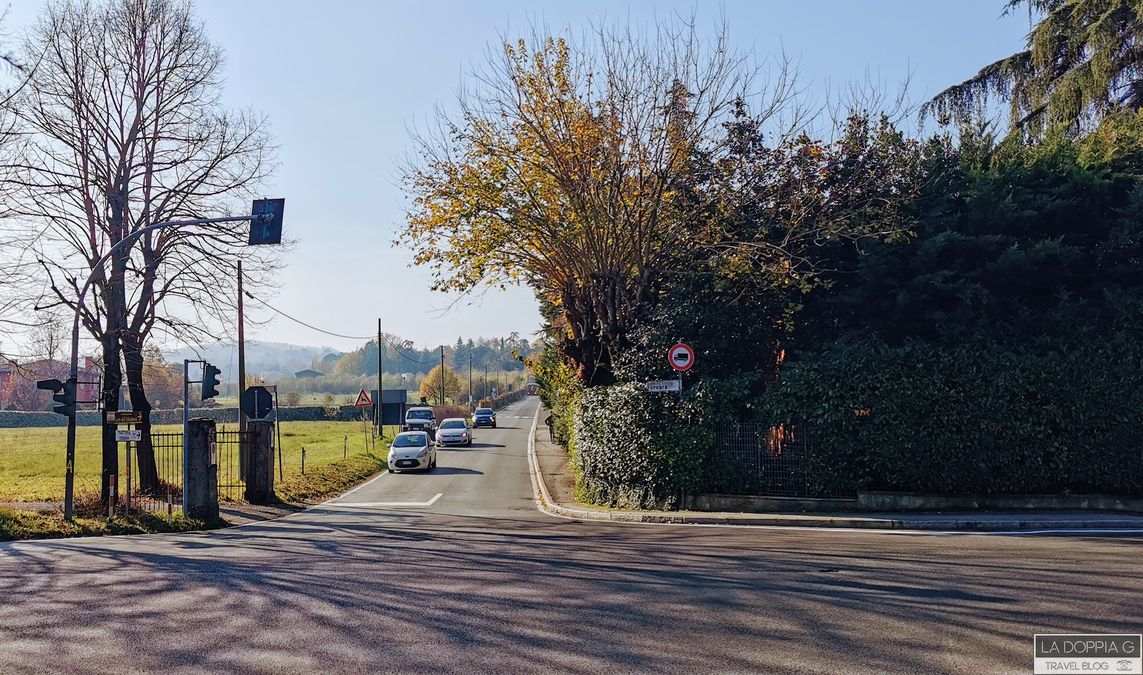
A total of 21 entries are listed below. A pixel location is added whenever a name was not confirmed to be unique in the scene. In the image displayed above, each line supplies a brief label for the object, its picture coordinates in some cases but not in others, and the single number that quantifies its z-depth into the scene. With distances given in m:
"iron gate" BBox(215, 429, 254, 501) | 22.92
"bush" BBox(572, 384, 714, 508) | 17.70
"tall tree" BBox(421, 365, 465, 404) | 103.12
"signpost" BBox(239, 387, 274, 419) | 24.02
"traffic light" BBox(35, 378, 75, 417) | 16.52
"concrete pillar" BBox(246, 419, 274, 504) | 22.38
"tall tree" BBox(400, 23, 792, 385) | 19.81
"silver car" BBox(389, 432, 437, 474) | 33.31
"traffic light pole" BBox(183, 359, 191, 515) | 17.94
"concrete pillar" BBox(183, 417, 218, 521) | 18.69
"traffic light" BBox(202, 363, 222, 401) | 17.77
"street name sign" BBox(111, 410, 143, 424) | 18.11
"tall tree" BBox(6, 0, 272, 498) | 20.81
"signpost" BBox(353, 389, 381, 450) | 37.41
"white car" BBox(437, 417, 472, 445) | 49.38
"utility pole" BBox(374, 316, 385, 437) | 49.28
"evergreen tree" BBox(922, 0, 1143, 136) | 22.20
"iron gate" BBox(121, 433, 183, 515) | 19.32
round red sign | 17.56
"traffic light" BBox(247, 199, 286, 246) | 15.61
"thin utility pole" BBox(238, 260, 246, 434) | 24.42
